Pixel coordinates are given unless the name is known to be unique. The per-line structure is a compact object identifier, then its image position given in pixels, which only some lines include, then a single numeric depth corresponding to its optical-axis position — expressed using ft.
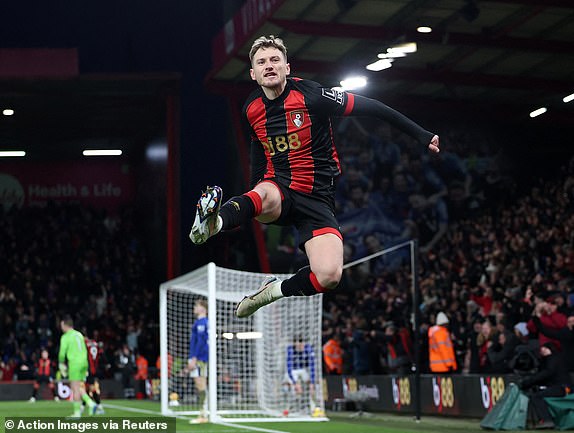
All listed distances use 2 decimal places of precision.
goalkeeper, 63.67
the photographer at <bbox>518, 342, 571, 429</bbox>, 51.72
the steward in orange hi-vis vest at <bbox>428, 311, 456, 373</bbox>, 67.26
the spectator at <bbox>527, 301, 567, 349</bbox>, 54.70
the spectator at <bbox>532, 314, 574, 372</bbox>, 52.08
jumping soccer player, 25.18
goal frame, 59.16
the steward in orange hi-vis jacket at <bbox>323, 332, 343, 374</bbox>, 81.51
